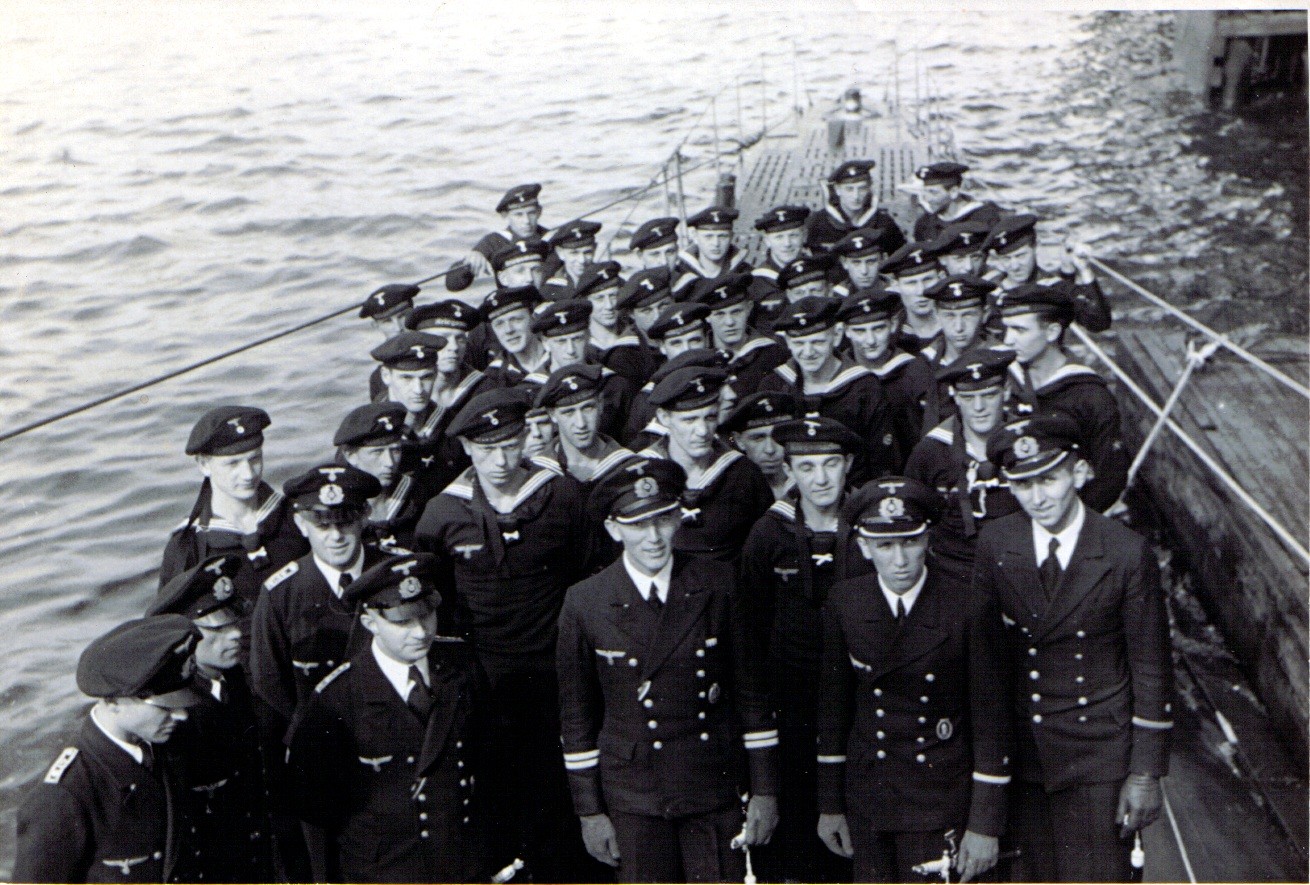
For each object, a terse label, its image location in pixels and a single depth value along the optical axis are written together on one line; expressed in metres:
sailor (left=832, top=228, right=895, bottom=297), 6.25
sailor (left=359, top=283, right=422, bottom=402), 6.26
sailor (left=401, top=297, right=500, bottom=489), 5.26
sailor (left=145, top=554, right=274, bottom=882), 3.07
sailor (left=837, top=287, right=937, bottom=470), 5.23
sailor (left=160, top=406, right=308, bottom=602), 4.25
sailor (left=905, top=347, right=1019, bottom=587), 4.20
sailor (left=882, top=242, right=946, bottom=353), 5.79
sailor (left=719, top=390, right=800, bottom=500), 4.42
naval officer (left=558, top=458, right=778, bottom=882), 3.48
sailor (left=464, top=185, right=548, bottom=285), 7.79
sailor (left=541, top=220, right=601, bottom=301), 7.03
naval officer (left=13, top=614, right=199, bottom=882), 2.70
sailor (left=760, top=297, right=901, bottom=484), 5.10
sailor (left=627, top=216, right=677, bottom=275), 7.18
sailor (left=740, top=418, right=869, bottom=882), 3.82
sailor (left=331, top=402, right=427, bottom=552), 4.52
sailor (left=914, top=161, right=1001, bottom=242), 7.54
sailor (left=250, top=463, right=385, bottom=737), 3.84
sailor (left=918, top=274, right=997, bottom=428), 4.94
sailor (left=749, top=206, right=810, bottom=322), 6.89
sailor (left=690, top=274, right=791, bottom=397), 5.43
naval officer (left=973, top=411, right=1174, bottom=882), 3.43
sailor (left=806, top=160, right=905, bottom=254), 7.62
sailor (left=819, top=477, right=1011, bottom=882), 3.40
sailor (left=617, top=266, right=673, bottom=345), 6.18
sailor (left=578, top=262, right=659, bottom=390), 5.99
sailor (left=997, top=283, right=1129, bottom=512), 4.54
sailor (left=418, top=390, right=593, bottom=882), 4.23
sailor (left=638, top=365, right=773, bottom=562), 4.26
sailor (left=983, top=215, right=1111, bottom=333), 5.70
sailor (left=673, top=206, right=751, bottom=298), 6.74
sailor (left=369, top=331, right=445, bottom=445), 5.24
